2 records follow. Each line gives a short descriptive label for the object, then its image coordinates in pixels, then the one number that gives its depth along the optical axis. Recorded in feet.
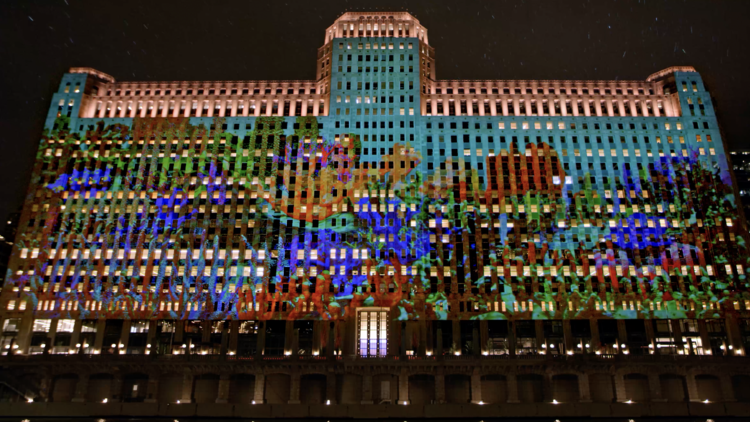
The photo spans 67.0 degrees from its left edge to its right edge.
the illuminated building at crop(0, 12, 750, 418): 305.73
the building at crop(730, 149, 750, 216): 436.35
